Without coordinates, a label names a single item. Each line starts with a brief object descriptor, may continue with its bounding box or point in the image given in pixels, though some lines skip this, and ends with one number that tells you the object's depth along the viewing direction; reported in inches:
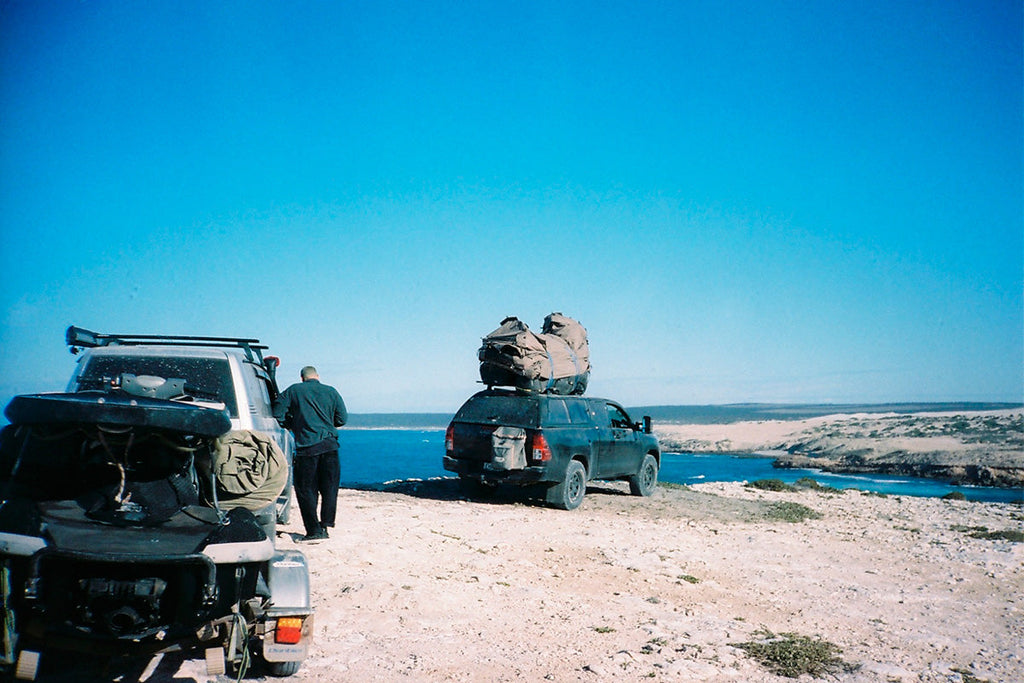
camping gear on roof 507.2
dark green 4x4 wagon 469.1
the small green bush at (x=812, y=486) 738.2
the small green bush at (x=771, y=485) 735.1
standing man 320.5
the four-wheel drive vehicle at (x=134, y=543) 132.1
